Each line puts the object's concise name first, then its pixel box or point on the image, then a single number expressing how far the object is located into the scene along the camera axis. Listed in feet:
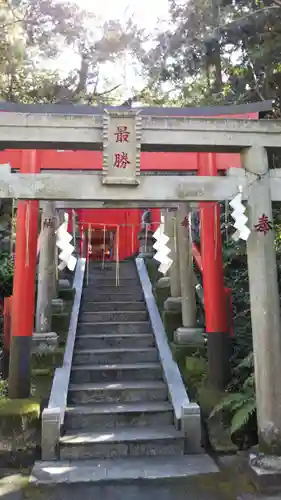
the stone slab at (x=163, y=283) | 34.16
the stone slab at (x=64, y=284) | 33.94
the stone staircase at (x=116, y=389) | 19.17
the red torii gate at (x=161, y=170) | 22.17
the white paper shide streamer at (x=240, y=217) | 16.58
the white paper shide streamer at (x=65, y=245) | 18.42
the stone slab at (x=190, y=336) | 26.78
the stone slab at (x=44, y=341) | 26.27
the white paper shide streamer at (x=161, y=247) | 20.48
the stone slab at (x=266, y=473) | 15.56
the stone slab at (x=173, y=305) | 30.27
